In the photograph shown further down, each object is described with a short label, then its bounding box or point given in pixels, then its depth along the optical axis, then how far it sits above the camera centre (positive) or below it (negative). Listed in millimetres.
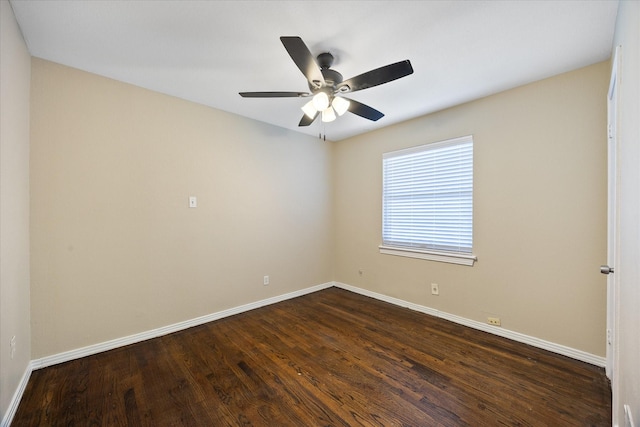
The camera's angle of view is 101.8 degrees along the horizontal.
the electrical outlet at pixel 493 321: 2627 -1097
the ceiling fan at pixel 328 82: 1562 +917
